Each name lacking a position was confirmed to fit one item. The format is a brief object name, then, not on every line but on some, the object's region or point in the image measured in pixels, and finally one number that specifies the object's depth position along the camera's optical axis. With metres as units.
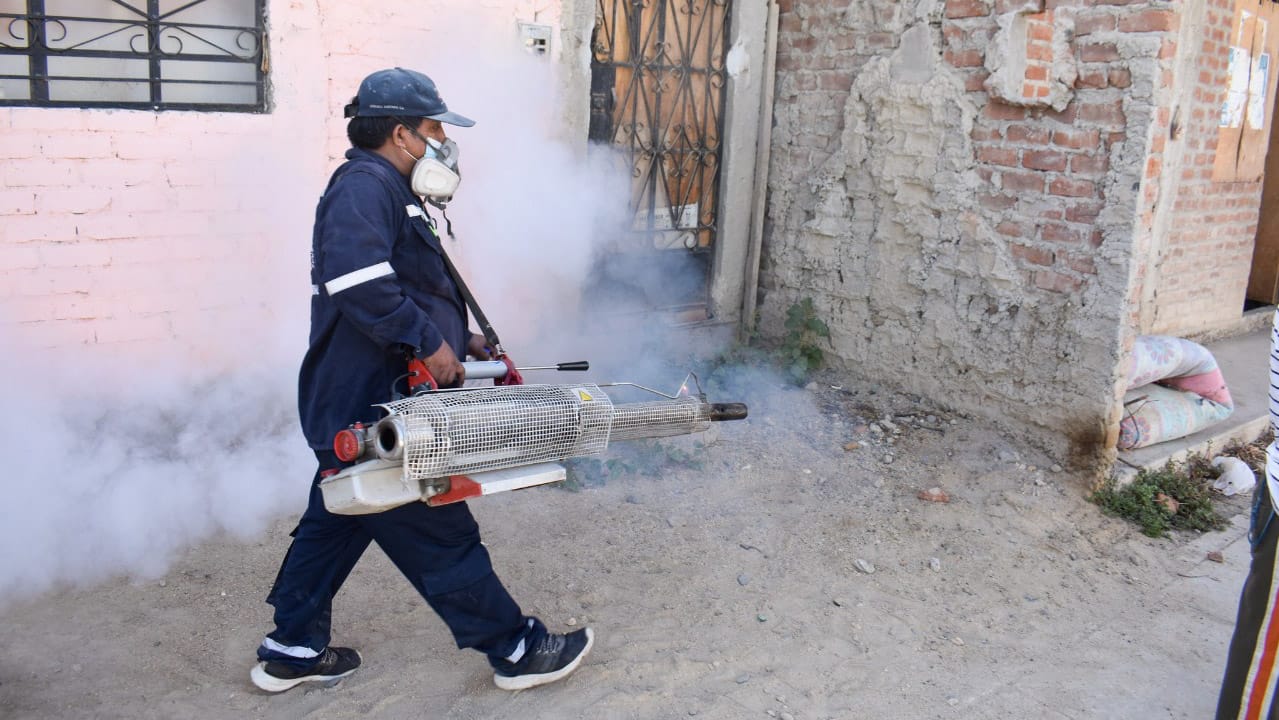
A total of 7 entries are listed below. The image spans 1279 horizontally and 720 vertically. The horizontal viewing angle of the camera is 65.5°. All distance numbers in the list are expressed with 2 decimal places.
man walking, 2.78
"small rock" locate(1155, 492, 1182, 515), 4.93
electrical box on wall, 5.25
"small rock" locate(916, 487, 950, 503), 4.93
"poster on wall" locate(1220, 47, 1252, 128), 6.87
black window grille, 4.12
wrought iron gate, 5.83
